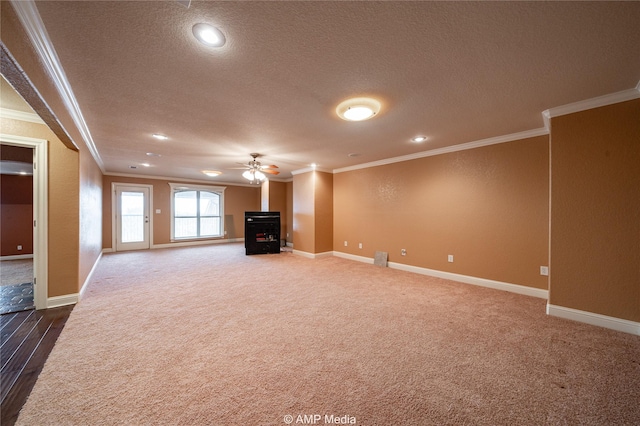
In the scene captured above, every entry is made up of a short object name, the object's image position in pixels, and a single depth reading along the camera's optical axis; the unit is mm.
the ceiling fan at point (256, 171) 4754
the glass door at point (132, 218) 6969
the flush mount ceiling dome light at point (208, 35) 1465
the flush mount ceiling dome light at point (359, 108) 2403
